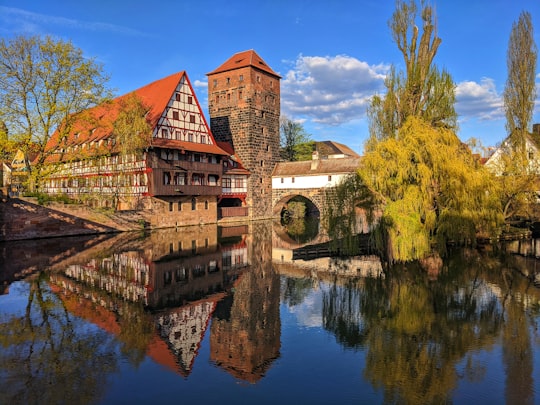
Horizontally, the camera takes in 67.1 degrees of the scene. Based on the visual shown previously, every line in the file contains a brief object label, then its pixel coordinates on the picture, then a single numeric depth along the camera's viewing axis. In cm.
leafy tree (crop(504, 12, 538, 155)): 2962
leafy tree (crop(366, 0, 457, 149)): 2162
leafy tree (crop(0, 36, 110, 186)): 2483
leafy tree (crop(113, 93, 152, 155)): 2795
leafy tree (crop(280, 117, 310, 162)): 5966
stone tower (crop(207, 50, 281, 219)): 4122
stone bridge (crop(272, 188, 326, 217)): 4119
